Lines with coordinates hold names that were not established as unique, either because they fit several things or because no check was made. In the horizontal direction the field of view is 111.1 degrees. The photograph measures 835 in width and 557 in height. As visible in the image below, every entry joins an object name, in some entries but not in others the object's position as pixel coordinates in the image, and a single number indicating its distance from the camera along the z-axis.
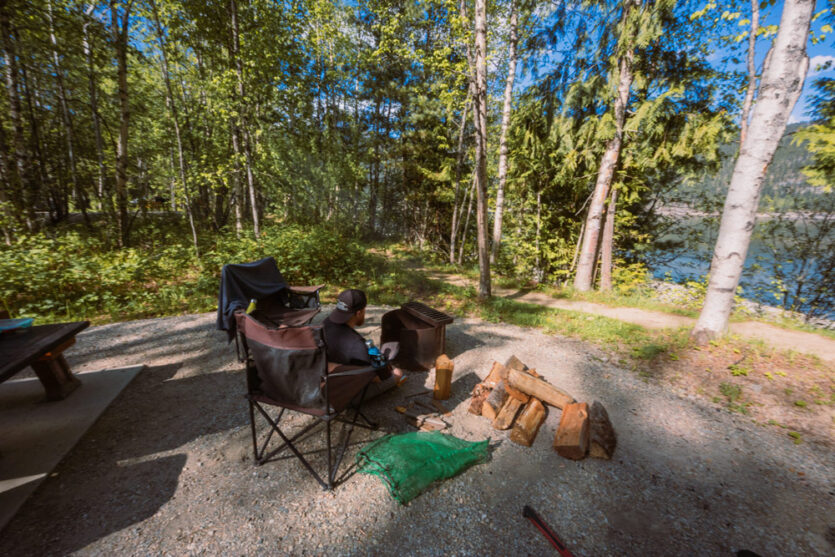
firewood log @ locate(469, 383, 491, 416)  3.28
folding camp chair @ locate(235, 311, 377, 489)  2.16
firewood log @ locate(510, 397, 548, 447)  2.80
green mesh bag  2.23
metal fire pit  4.10
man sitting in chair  2.70
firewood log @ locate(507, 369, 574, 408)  3.11
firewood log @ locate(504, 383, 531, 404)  3.19
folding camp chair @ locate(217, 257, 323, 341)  3.91
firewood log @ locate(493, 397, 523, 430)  3.01
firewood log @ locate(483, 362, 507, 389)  3.55
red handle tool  1.82
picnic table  2.23
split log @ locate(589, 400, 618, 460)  2.67
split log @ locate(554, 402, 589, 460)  2.61
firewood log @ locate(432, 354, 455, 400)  3.40
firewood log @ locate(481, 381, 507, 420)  3.20
